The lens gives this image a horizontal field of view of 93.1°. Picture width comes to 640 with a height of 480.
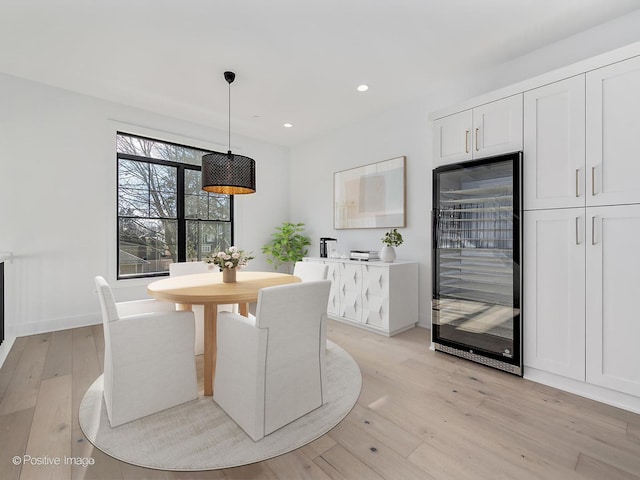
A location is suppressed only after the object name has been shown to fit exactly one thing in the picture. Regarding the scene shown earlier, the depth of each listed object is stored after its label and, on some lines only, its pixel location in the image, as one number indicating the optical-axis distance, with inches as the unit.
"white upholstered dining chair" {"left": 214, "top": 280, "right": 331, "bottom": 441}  61.3
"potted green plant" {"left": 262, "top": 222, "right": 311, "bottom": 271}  191.5
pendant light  99.4
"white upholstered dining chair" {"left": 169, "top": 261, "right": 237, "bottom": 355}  110.8
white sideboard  128.0
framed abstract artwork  148.5
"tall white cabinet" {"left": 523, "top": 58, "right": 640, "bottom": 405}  74.4
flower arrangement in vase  93.7
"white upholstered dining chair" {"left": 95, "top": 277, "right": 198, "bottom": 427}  65.2
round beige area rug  57.1
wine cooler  92.9
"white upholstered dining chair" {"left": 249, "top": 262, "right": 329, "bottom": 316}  105.2
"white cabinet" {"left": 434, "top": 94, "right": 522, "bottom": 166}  93.3
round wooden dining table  72.9
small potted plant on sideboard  137.2
